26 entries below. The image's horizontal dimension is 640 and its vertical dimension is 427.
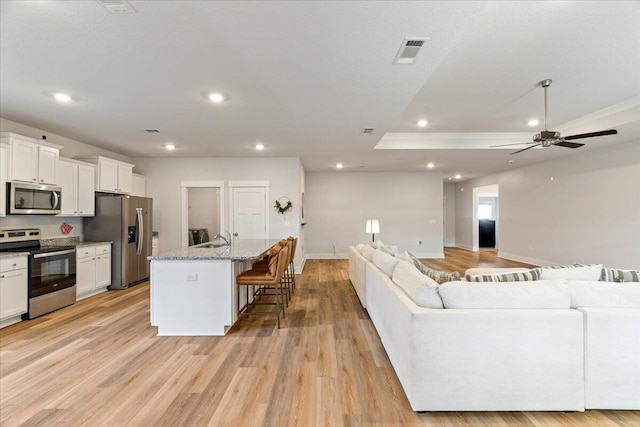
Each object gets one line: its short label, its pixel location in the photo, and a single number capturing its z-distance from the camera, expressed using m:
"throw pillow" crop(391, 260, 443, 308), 2.09
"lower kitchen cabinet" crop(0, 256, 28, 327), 3.45
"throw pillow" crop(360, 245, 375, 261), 4.20
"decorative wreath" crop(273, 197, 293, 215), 6.48
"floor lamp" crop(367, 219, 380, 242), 6.67
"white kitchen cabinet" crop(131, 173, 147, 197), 6.20
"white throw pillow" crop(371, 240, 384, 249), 4.80
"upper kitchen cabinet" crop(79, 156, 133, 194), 5.14
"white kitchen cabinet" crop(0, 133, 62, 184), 3.73
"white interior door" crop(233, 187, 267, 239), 6.57
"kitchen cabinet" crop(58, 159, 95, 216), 4.54
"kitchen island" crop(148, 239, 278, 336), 3.33
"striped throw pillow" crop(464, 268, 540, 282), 2.27
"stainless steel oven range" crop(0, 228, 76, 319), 3.78
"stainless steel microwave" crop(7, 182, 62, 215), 3.75
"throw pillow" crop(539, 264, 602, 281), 2.34
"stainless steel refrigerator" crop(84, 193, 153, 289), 5.25
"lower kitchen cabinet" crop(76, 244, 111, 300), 4.61
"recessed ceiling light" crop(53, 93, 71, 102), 3.21
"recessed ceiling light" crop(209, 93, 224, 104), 3.22
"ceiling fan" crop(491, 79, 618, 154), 3.51
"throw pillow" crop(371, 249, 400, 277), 3.08
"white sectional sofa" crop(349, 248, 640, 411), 1.95
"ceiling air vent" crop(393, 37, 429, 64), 2.15
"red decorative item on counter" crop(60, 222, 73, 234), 4.86
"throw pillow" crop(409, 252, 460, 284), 2.52
